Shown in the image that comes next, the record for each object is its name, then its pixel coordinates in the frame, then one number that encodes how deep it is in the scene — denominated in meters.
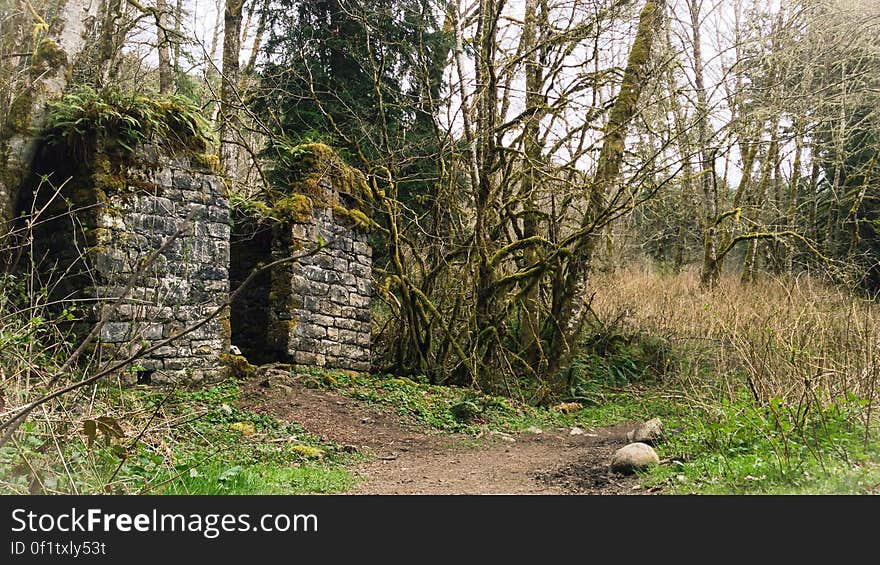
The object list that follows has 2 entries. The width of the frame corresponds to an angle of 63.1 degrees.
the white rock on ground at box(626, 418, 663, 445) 6.65
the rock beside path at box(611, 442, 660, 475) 5.71
